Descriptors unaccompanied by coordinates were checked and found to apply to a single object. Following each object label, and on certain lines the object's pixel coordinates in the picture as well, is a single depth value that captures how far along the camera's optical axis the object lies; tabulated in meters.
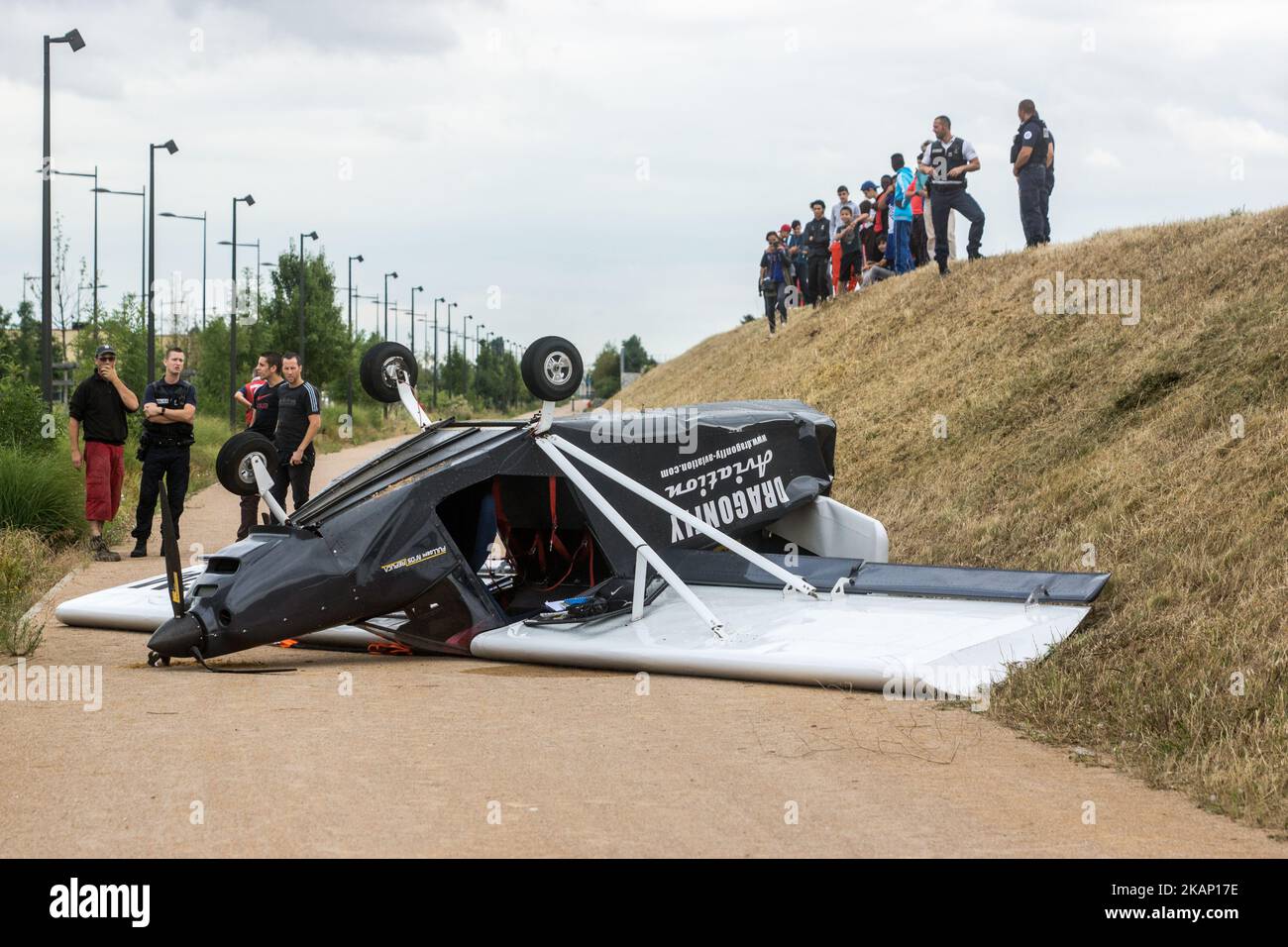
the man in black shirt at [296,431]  14.48
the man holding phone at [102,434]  14.83
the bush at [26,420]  19.41
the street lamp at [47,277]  20.70
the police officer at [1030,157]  20.52
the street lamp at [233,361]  43.20
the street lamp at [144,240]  45.79
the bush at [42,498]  15.71
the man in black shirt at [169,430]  14.71
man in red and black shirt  14.89
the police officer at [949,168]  21.59
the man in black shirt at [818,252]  27.22
